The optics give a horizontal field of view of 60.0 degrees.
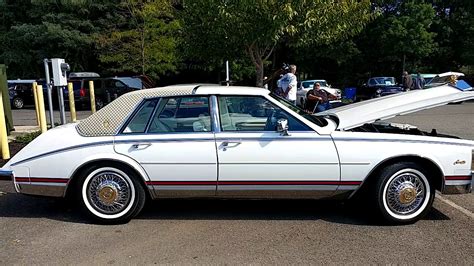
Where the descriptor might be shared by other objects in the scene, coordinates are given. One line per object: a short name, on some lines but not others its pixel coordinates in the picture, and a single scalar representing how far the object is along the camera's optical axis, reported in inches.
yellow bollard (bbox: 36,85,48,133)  371.9
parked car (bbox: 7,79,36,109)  924.6
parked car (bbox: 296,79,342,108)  851.4
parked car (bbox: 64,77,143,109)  854.6
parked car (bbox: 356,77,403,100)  945.1
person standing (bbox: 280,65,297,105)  366.6
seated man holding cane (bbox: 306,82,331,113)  367.3
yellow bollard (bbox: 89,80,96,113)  543.2
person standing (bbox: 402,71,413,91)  692.1
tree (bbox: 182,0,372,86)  388.2
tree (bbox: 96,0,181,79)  919.7
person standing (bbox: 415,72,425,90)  728.3
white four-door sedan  167.6
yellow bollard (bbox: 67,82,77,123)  472.5
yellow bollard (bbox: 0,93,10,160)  293.6
